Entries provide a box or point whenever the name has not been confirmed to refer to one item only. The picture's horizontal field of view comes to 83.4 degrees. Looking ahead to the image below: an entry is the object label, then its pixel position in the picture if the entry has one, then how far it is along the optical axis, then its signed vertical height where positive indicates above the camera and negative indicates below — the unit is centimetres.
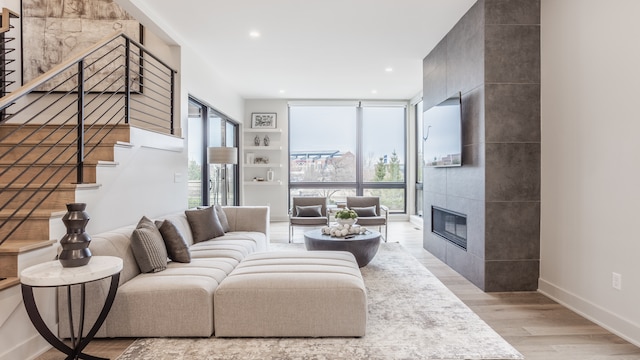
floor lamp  530 +37
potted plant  447 -46
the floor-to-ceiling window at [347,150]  857 +71
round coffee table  399 -72
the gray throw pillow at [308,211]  621 -54
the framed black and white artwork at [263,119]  843 +143
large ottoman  246 -89
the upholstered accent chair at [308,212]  592 -57
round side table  189 -54
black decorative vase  204 -34
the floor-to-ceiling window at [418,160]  812 +45
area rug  226 -109
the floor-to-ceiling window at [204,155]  541 +39
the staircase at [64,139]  239 +37
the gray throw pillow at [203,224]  399 -50
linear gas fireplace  407 -57
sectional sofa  245 -86
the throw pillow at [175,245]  306 -56
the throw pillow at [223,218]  452 -49
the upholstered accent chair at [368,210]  591 -52
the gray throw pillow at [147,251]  276 -55
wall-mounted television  397 +57
